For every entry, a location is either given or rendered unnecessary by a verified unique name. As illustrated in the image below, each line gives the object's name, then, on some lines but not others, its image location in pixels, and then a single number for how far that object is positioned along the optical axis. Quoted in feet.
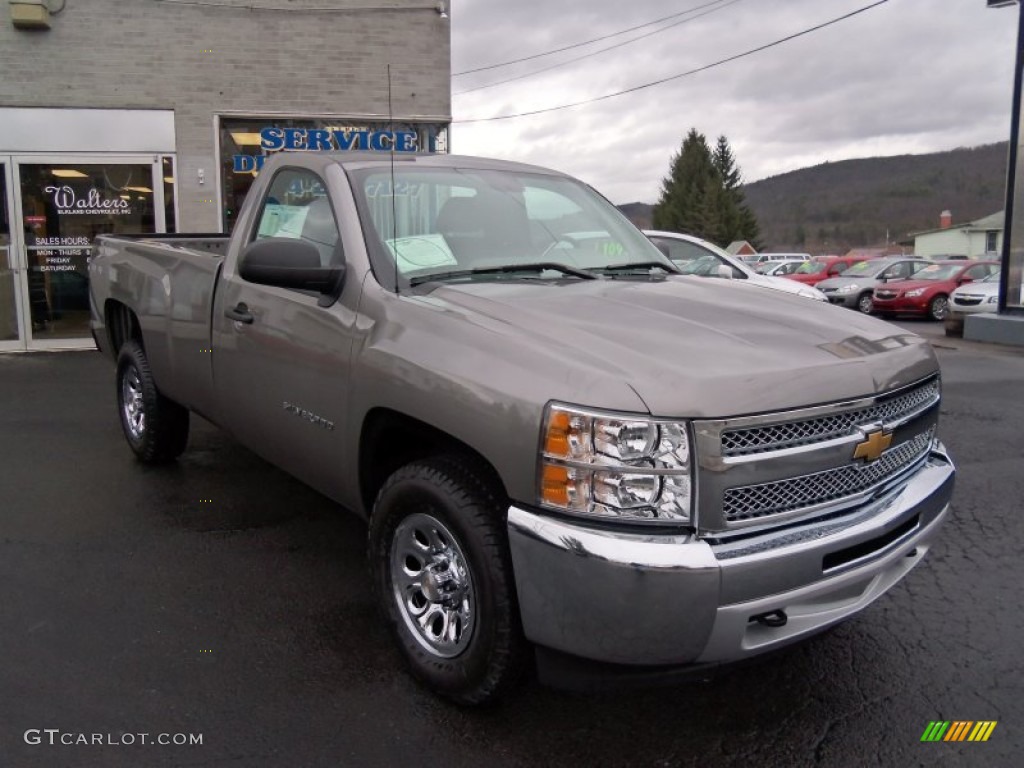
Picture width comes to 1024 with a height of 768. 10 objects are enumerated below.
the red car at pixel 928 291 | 67.36
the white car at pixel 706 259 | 32.19
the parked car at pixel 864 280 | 73.36
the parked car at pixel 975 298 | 57.00
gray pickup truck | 7.69
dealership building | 35.35
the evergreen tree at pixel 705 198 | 246.47
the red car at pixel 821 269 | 87.32
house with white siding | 233.96
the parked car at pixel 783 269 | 93.94
